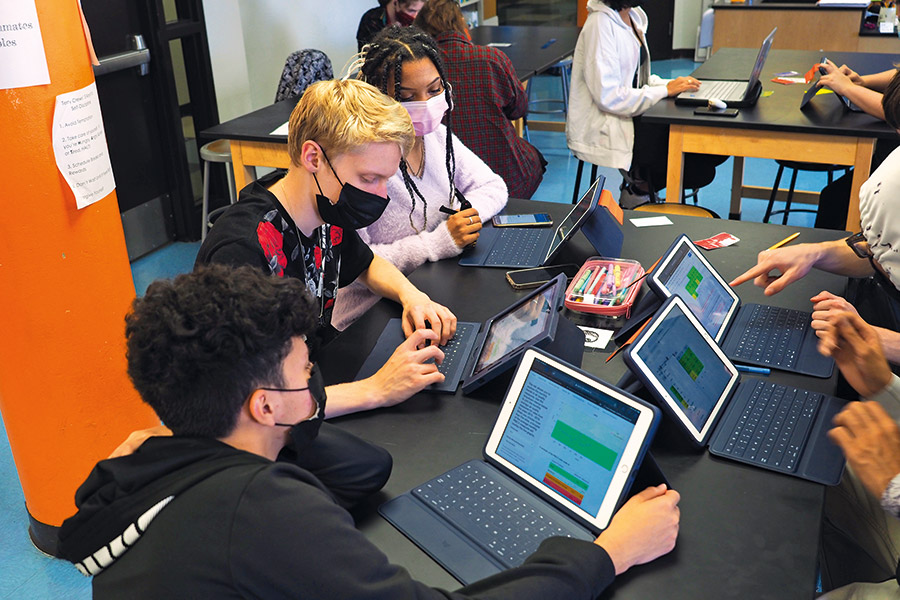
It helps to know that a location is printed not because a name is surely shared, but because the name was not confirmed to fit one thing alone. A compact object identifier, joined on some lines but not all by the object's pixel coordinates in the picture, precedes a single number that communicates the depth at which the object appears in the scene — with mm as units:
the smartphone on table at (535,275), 2188
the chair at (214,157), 4031
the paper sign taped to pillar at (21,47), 1861
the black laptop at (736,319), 1782
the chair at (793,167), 3973
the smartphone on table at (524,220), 2617
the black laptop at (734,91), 3627
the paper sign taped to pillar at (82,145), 2010
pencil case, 1980
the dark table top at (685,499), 1186
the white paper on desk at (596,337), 1873
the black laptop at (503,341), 1623
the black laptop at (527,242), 2215
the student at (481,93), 3518
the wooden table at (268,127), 3676
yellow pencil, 2354
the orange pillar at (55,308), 1975
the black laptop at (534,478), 1266
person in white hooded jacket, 3852
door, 4086
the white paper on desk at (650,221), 2566
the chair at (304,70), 4184
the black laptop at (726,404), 1447
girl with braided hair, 2387
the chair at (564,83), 6077
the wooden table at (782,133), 3281
